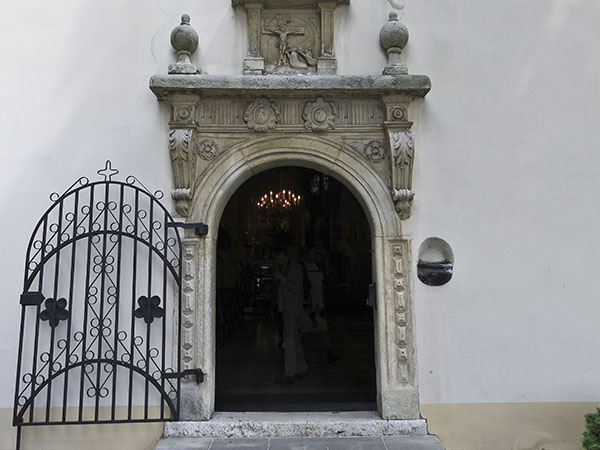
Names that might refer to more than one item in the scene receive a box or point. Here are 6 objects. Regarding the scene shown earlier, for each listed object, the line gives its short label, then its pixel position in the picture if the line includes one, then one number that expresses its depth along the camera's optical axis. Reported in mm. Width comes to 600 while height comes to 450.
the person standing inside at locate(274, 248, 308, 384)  5434
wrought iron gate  3818
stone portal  3947
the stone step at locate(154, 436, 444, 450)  3578
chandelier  12517
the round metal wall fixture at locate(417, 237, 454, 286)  4043
